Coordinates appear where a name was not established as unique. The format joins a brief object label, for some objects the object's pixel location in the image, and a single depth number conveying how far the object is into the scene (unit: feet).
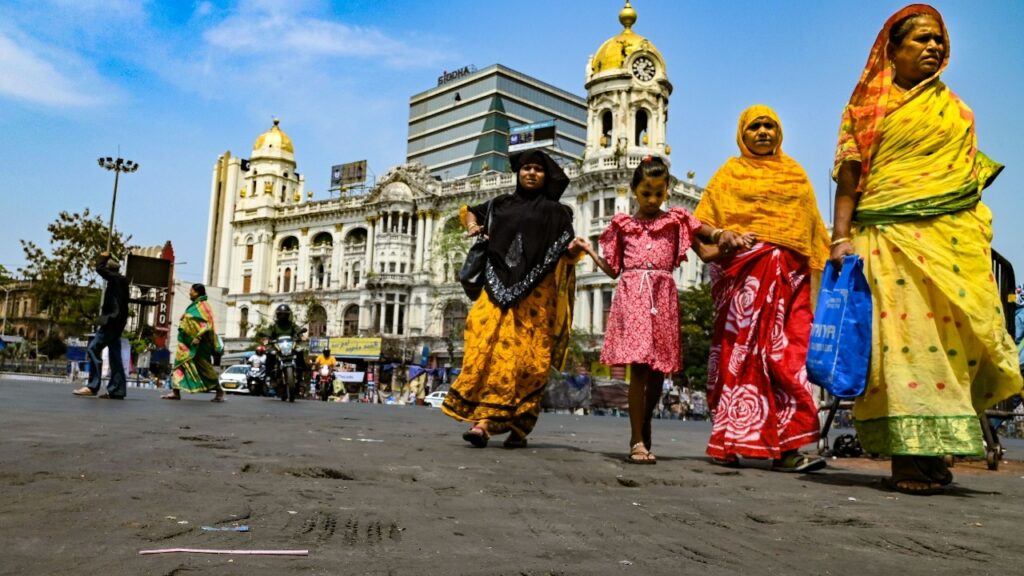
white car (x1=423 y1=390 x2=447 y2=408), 100.07
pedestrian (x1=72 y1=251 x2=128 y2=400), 35.68
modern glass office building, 283.18
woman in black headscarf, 19.80
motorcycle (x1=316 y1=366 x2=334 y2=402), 85.05
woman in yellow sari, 13.58
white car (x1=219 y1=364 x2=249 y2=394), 99.91
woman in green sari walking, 38.93
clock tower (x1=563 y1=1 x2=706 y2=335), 156.76
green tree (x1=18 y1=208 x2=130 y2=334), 129.39
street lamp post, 132.54
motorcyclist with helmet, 55.49
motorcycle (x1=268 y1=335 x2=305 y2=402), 54.60
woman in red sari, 16.84
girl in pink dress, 17.87
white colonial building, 160.35
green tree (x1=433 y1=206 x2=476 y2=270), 146.10
